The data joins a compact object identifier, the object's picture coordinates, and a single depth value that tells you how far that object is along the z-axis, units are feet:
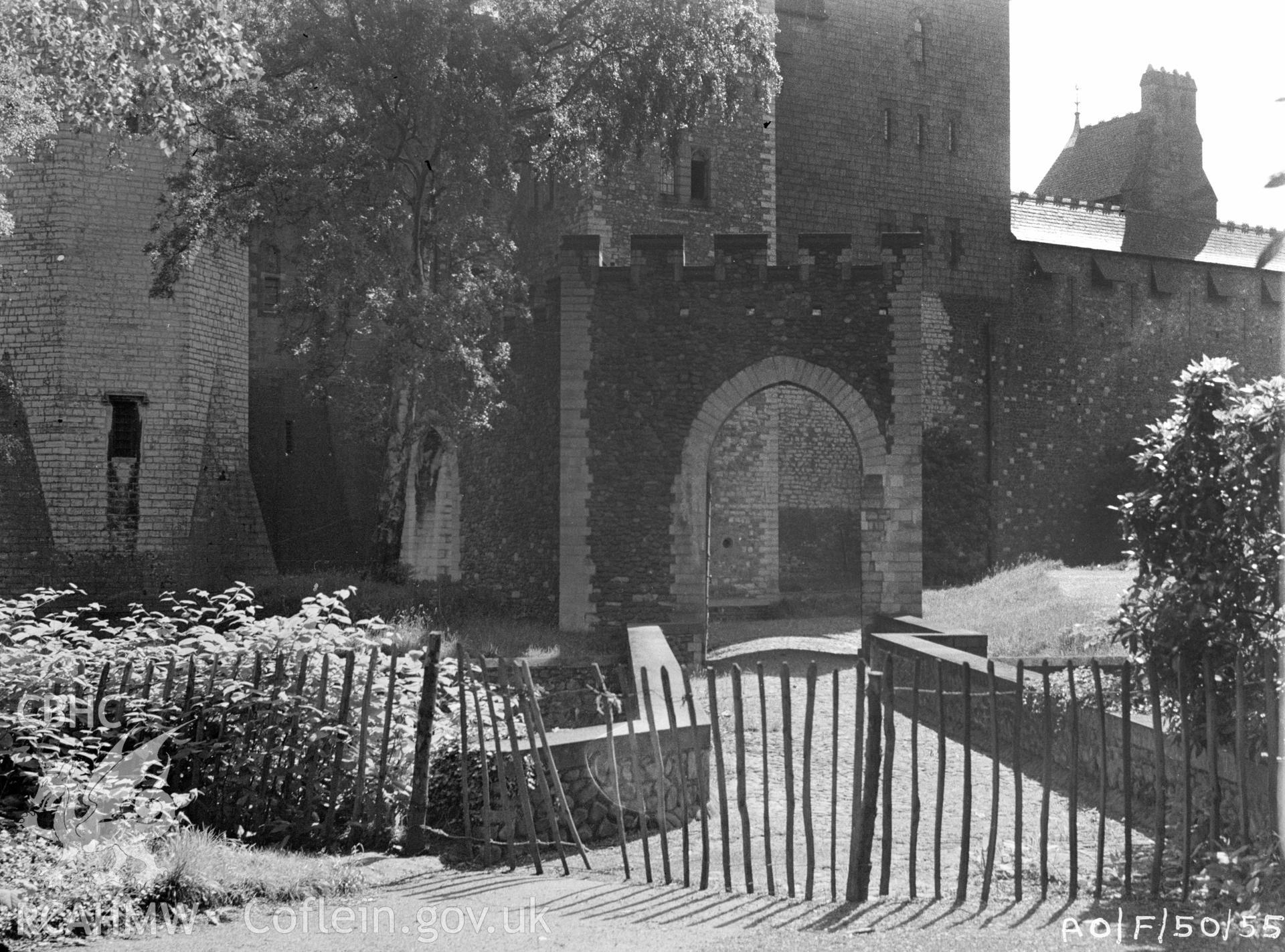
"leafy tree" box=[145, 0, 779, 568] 55.77
